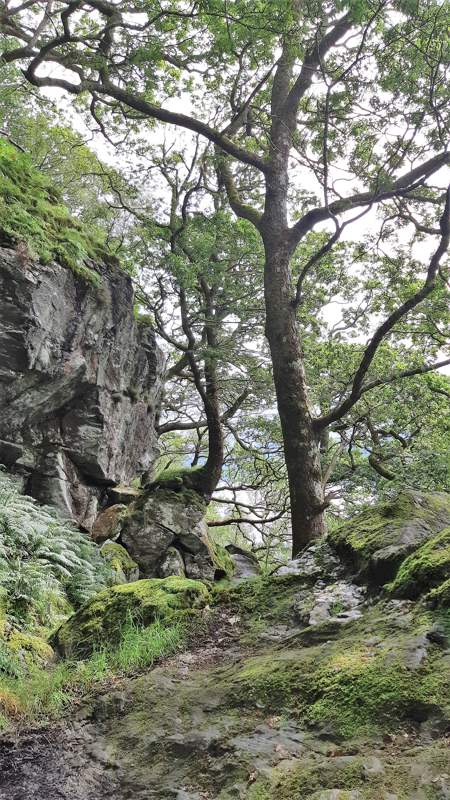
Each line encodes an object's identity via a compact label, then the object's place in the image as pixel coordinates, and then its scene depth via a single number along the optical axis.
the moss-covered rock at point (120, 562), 9.27
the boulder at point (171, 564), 10.45
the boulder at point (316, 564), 4.22
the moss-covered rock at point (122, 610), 4.12
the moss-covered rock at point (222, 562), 11.33
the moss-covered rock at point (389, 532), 3.58
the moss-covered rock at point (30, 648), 4.26
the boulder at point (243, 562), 12.97
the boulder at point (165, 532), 10.61
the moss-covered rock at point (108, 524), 10.50
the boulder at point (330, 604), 3.47
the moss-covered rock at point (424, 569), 2.95
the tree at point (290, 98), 6.74
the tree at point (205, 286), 10.44
